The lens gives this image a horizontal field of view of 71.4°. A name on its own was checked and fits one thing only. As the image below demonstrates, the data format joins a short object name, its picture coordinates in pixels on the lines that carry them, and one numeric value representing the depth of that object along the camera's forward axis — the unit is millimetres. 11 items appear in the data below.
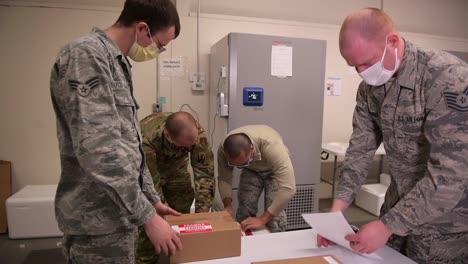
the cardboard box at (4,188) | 2857
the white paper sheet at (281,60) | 2699
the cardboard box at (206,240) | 1093
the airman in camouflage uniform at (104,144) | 860
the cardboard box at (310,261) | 1044
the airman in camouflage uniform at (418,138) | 964
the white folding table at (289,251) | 1116
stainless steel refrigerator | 2664
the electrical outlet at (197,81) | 3279
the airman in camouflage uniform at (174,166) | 2014
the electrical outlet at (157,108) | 3208
